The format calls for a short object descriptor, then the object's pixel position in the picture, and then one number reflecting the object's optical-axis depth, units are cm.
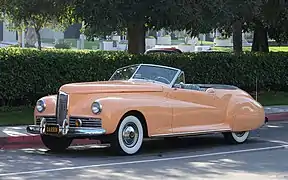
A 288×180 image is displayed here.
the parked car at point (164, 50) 2848
